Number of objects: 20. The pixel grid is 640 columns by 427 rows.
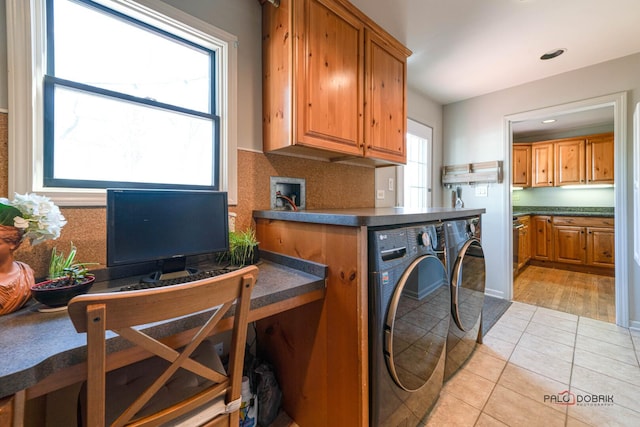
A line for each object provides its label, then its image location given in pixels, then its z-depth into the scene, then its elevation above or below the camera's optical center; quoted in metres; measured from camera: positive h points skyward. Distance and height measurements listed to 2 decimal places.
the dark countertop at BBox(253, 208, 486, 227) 1.01 -0.03
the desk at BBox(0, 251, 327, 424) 0.56 -0.33
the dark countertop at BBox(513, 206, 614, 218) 3.98 -0.01
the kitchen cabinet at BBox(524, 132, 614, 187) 4.01 +0.82
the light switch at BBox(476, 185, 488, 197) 3.18 +0.25
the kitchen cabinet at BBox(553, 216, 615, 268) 3.85 -0.47
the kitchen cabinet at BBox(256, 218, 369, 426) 1.04 -0.58
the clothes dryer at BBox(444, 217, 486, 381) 1.51 -0.48
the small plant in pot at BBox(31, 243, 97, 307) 0.82 -0.24
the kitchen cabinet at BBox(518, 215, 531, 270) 4.02 -0.52
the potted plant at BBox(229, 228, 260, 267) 1.36 -0.21
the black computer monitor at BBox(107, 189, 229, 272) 1.03 -0.06
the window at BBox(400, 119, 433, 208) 3.09 +0.54
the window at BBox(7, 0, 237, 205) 1.06 +0.56
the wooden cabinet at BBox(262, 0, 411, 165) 1.46 +0.83
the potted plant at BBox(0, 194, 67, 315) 0.80 -0.07
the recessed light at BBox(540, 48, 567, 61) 2.24 +1.39
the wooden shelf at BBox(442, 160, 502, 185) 3.05 +0.47
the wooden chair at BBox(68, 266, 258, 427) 0.56 -0.31
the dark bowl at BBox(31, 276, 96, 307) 0.82 -0.26
